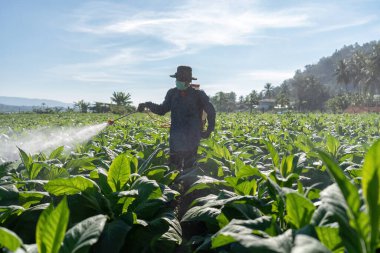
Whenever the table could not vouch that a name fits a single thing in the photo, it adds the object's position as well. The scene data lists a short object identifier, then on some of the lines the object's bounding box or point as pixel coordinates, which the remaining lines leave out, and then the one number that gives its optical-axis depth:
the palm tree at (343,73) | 96.56
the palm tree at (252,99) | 112.94
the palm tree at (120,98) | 76.08
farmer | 5.82
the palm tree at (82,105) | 69.25
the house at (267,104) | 119.93
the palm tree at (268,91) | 144.88
